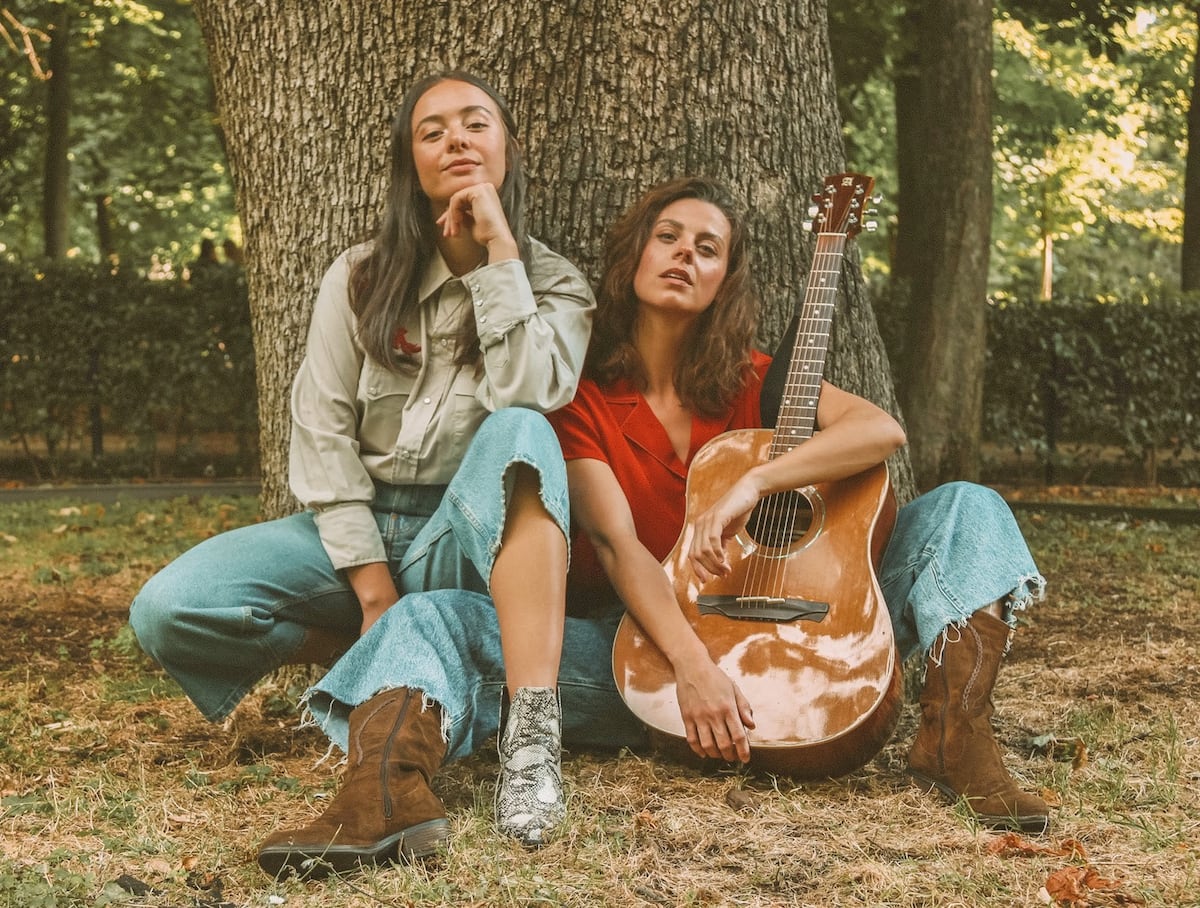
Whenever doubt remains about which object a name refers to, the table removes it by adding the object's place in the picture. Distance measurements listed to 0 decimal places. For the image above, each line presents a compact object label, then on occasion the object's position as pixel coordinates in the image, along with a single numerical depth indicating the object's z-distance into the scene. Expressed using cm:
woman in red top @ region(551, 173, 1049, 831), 307
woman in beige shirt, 297
